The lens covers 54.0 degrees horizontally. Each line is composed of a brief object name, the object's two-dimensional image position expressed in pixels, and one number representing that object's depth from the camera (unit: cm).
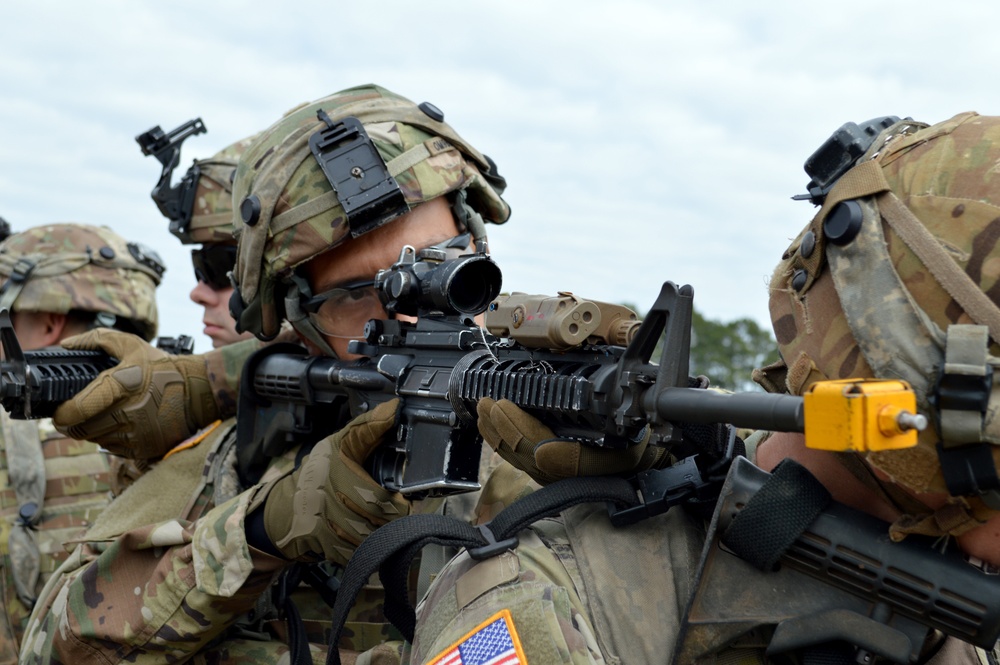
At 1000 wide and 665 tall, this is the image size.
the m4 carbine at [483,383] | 178
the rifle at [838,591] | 165
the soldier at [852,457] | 158
